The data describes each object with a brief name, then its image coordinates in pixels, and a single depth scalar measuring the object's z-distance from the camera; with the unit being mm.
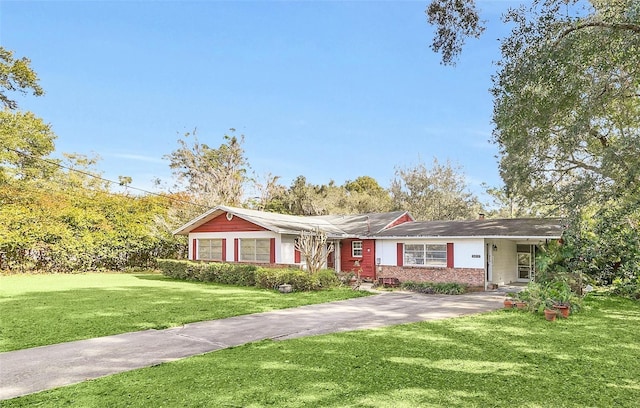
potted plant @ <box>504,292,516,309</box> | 11759
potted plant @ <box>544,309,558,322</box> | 9906
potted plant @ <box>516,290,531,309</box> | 11391
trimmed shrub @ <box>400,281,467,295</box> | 16328
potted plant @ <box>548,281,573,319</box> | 10359
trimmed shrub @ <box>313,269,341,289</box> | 16311
